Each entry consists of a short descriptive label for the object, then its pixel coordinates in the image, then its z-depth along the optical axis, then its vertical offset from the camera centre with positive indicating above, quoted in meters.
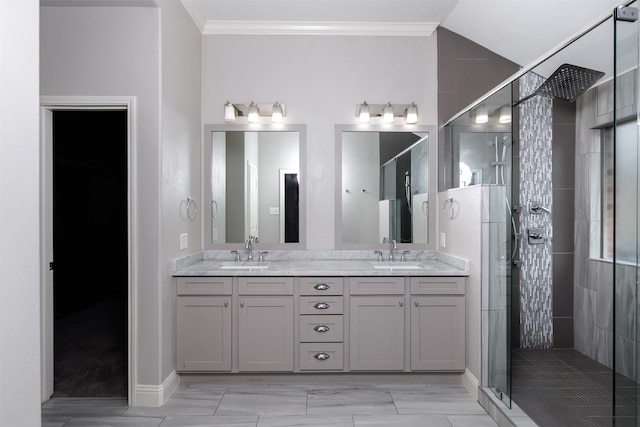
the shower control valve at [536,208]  3.44 +0.01
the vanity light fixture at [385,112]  3.49 +0.84
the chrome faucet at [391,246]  3.52 -0.32
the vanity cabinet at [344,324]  2.98 -0.84
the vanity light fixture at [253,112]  3.48 +0.84
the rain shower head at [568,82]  2.62 +0.91
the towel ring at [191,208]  3.17 +0.01
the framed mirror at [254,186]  3.55 +0.20
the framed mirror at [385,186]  3.55 +0.21
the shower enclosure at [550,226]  2.52 -0.13
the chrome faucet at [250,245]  3.53 -0.31
